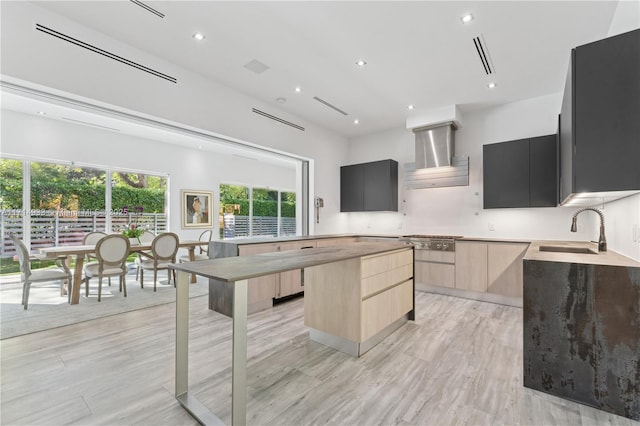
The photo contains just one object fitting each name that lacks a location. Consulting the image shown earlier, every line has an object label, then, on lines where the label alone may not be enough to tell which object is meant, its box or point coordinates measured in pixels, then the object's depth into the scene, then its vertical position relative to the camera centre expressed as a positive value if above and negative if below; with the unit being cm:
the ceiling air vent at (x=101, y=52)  266 +169
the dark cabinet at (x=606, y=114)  162 +59
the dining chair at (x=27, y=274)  372 -82
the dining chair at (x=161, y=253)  480 -68
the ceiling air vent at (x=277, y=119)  454 +163
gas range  452 -47
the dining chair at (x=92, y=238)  500 -44
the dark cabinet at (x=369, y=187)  557 +55
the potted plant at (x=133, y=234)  523 -38
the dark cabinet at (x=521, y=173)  398 +59
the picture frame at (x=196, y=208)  717 +14
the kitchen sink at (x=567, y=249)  300 -42
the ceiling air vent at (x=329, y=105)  453 +182
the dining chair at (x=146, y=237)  560 -48
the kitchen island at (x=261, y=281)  353 -94
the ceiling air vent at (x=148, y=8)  251 +188
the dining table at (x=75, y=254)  389 -58
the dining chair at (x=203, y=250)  570 -88
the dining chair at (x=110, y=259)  420 -70
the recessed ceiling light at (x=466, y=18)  262 +183
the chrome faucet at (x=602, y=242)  261 -27
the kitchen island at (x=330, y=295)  152 -71
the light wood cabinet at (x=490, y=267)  399 -79
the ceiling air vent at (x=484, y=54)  298 +182
